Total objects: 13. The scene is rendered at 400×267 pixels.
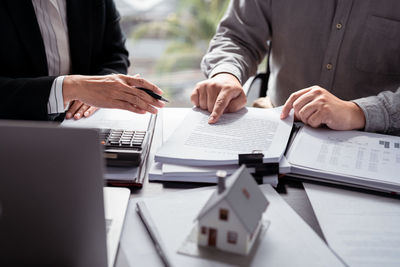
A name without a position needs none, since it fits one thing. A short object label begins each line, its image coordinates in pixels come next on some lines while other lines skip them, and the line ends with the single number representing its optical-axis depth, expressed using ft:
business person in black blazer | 3.39
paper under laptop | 2.12
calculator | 2.78
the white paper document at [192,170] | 2.75
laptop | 1.54
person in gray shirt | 4.40
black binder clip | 2.74
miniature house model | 1.89
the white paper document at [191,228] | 2.00
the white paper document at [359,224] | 2.08
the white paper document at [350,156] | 2.73
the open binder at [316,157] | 2.75
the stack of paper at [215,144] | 2.78
